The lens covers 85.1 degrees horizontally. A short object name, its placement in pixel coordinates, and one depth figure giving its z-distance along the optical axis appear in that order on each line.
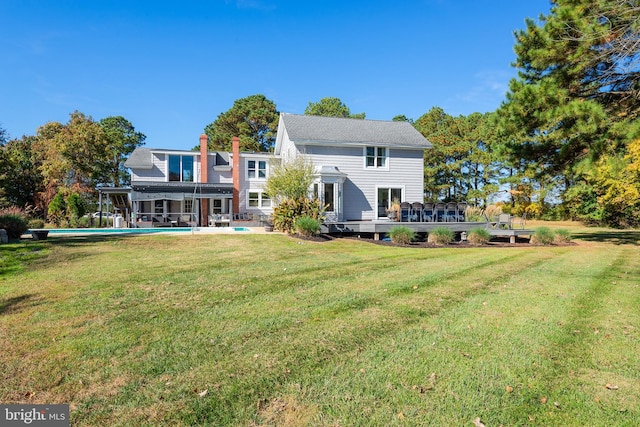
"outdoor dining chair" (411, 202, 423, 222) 17.69
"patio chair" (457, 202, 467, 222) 17.89
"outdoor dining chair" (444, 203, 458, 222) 17.66
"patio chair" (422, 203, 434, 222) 17.64
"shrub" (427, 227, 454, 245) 13.79
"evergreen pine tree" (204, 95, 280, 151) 40.69
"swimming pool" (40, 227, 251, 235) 17.58
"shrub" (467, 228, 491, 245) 14.25
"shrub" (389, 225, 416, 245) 13.51
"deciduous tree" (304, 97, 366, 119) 46.81
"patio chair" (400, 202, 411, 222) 17.50
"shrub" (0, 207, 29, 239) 12.56
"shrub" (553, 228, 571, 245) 14.67
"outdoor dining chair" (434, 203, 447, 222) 17.55
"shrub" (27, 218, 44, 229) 18.14
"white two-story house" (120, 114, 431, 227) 20.98
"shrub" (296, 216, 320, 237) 13.95
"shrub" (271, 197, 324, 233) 15.57
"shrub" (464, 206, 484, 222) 17.78
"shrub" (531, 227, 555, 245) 14.51
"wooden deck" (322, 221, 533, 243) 15.27
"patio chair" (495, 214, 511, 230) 17.17
